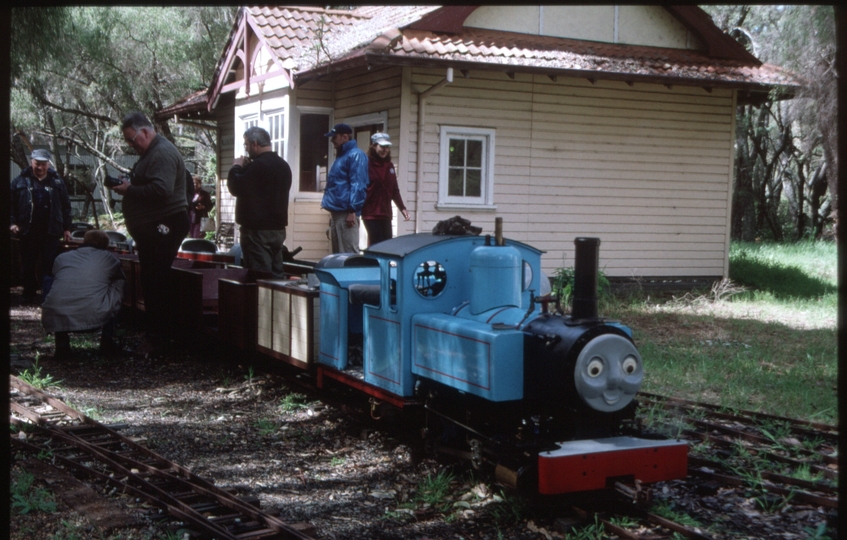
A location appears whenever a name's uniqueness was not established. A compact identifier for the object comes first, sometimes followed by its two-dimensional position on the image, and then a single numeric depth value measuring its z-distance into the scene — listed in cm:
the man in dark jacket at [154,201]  783
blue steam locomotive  420
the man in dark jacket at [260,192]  808
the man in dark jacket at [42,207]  1113
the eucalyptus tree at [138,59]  2242
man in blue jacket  942
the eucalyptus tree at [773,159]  2439
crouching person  817
